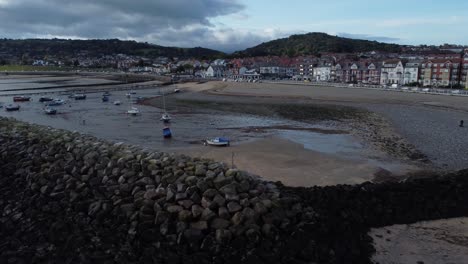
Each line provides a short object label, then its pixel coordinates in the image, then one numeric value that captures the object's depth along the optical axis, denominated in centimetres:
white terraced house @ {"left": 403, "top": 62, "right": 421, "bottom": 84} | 9091
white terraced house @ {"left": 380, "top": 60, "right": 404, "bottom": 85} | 9419
